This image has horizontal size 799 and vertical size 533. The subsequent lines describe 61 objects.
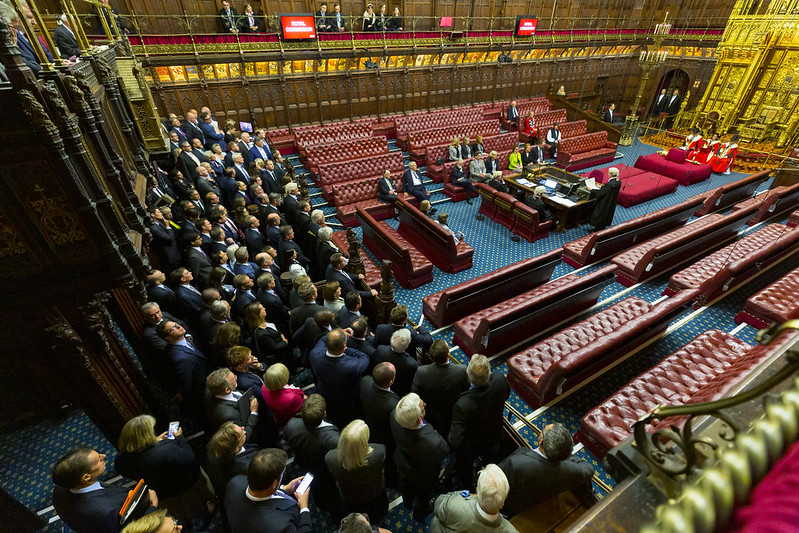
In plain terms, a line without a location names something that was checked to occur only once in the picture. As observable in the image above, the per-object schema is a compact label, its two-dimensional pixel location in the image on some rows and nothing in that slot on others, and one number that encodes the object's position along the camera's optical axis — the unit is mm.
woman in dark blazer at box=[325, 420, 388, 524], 2316
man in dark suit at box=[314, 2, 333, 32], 12266
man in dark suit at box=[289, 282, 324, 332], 4047
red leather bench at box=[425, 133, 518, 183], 10594
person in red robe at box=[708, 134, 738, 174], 11180
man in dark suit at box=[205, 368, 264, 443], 2926
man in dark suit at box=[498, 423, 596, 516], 2398
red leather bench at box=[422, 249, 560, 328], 5102
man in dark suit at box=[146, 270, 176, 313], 4270
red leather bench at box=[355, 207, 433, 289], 6328
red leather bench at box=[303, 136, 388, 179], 10195
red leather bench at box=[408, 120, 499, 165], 11537
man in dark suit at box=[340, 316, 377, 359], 3479
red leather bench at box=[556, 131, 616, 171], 11852
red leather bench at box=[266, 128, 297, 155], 11616
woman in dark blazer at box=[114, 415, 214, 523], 2549
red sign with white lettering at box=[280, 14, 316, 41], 11047
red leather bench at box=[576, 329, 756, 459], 3342
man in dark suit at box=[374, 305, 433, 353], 3602
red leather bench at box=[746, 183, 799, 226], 7117
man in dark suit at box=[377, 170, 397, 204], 8734
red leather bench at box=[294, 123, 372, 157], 11445
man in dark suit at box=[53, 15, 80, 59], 5242
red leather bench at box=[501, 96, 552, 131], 14445
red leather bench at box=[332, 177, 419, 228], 8484
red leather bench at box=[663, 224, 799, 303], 4918
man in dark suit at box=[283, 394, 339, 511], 2596
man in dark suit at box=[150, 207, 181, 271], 5199
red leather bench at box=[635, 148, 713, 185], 10648
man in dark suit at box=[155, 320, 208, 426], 3516
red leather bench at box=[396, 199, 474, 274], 6637
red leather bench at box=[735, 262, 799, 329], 4527
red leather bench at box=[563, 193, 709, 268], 6566
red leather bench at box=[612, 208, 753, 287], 5773
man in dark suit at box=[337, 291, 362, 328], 3861
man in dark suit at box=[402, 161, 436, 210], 8898
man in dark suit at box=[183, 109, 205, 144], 8738
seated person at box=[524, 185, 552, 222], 7809
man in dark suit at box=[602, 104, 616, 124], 15144
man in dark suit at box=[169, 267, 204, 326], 4340
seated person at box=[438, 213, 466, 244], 6777
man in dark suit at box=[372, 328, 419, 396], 3305
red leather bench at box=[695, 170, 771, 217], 8086
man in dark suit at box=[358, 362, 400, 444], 2895
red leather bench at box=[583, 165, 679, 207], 9469
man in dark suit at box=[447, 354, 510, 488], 2900
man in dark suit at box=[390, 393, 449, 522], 2566
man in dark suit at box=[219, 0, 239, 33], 11031
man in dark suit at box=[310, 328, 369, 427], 3176
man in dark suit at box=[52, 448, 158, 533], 2227
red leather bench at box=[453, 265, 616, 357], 4375
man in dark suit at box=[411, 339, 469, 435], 3170
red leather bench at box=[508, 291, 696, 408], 3674
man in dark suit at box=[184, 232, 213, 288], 4926
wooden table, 8055
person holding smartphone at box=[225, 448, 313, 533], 2086
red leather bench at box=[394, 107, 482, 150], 12773
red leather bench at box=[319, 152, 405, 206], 9125
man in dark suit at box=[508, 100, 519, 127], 14094
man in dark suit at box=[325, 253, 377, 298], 4728
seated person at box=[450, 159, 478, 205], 9586
